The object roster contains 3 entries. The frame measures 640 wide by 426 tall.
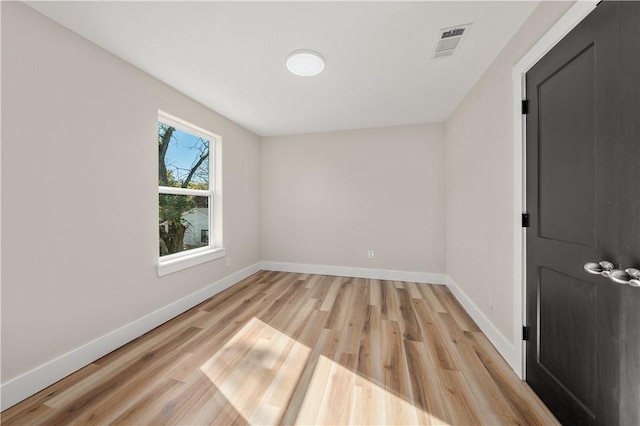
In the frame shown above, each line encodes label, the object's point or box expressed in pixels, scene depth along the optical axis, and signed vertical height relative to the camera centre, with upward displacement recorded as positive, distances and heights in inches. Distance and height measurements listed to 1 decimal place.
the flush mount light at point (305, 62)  74.6 +50.5
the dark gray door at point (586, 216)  36.1 -0.9
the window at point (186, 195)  99.7 +8.1
